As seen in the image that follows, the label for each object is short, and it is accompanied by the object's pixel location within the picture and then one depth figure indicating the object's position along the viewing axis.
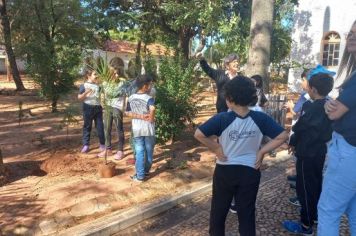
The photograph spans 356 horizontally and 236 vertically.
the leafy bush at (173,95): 7.68
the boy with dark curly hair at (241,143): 3.08
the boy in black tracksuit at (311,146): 3.90
